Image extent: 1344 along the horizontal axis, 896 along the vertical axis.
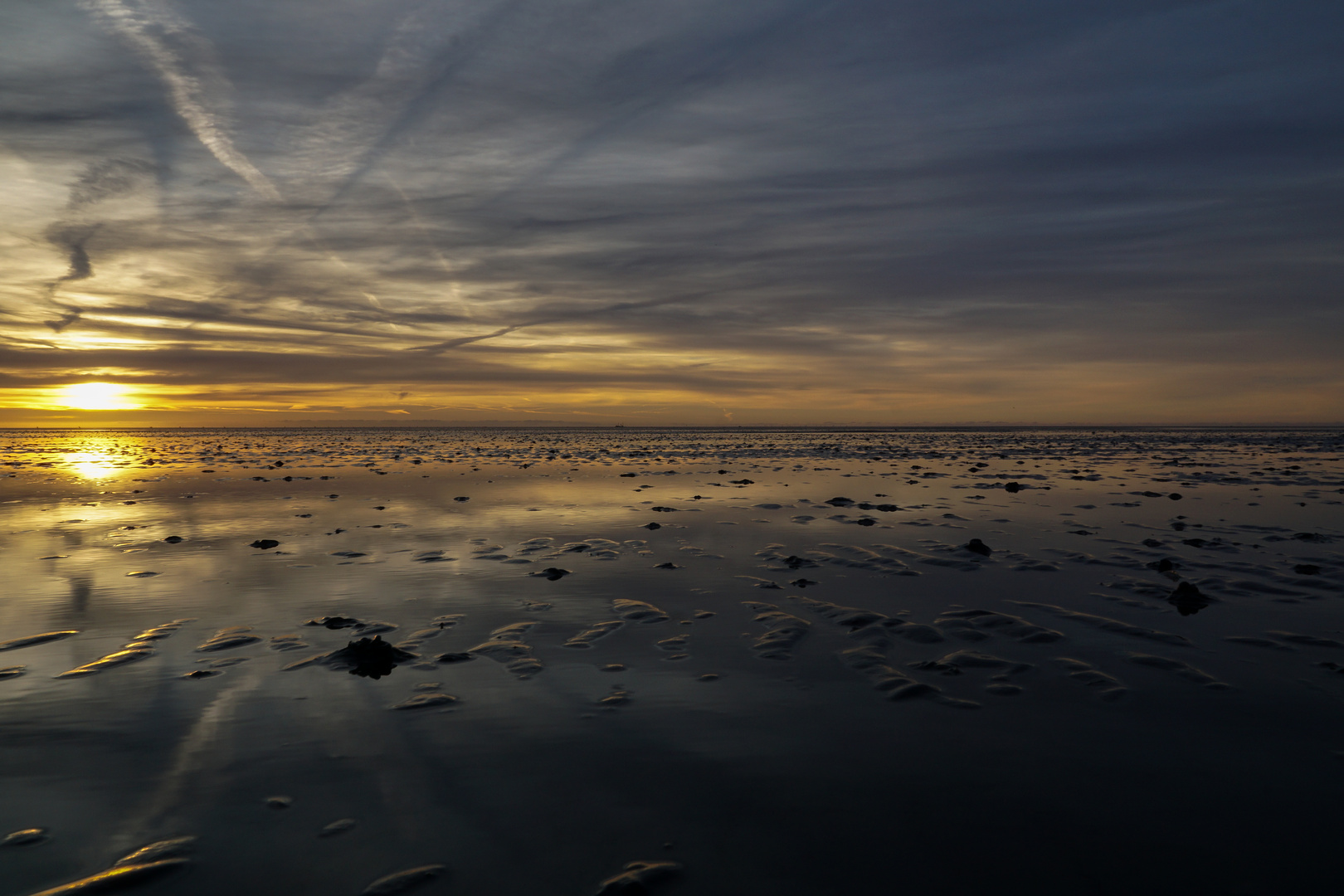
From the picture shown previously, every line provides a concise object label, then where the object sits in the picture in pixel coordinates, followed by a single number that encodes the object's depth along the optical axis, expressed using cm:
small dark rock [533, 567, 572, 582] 1005
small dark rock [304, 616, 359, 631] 769
